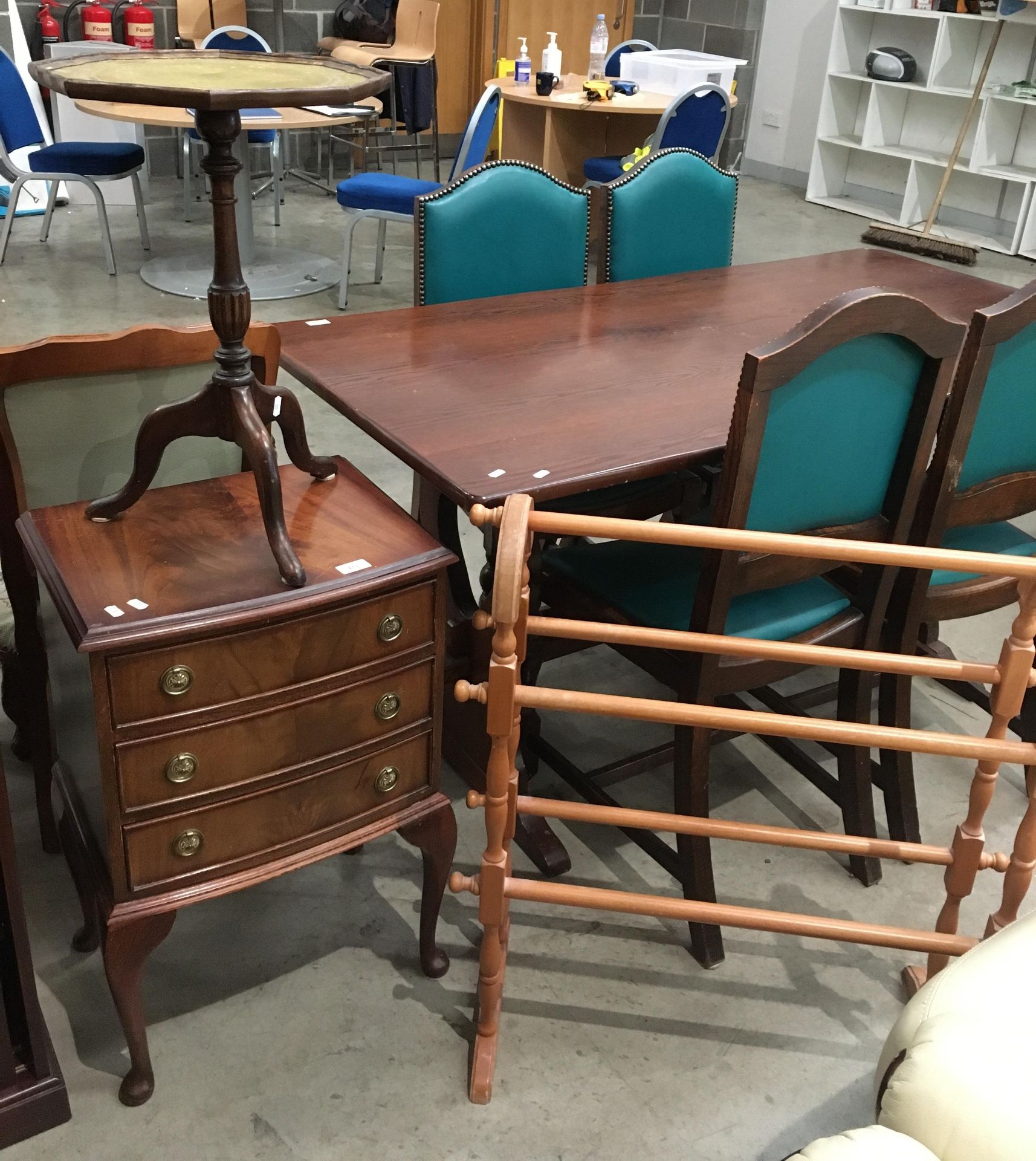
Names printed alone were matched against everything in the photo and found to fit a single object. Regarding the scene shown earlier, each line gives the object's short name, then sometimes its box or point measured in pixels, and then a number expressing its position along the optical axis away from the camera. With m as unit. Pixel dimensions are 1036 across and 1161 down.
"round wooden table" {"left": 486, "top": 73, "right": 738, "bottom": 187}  5.32
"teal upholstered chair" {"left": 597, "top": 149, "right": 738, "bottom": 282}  2.79
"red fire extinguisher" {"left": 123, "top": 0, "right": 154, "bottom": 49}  5.93
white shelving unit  6.35
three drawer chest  1.36
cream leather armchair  1.07
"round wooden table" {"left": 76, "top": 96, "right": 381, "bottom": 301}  4.55
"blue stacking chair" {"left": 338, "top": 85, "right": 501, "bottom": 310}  4.62
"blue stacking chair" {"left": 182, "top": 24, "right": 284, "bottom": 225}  5.45
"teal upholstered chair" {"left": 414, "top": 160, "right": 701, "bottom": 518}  2.52
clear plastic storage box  5.40
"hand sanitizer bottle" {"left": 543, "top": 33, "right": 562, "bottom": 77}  5.30
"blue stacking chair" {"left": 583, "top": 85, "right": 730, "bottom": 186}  4.59
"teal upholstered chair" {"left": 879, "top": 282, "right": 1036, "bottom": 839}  1.79
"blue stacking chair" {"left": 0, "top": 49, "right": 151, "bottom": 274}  4.82
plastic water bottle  5.44
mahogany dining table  1.77
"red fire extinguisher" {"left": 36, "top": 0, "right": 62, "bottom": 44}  5.97
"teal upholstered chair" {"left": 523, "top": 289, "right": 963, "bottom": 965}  1.62
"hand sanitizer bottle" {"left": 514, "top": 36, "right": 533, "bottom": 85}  5.61
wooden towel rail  1.38
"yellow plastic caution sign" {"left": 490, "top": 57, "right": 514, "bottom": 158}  5.89
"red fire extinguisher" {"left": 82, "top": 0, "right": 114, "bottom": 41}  5.97
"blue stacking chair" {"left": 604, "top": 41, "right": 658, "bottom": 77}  6.18
